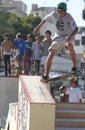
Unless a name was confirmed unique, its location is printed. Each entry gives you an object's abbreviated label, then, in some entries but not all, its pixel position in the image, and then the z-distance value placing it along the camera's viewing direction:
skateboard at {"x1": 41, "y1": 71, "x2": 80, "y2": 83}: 11.62
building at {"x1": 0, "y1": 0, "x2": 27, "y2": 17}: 159.34
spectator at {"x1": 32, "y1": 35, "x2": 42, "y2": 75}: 15.81
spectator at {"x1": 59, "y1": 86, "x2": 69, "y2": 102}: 12.28
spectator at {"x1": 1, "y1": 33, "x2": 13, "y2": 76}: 16.16
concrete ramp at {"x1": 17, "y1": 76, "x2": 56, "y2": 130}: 9.23
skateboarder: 11.28
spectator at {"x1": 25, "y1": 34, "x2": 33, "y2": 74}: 16.00
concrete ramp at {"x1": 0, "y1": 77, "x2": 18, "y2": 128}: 16.42
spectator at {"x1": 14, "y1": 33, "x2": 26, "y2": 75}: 15.82
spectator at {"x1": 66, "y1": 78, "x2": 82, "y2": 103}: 12.00
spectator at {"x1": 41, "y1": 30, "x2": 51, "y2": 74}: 14.80
